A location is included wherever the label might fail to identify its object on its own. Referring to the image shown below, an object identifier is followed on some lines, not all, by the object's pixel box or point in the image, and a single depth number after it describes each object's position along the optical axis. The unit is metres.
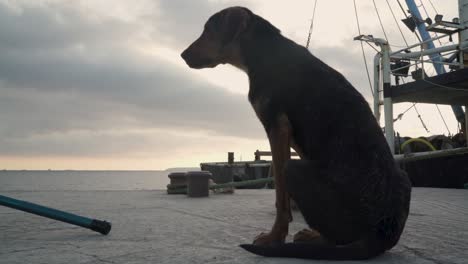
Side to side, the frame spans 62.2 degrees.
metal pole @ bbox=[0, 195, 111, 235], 3.04
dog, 2.32
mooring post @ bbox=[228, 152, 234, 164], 15.11
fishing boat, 9.88
